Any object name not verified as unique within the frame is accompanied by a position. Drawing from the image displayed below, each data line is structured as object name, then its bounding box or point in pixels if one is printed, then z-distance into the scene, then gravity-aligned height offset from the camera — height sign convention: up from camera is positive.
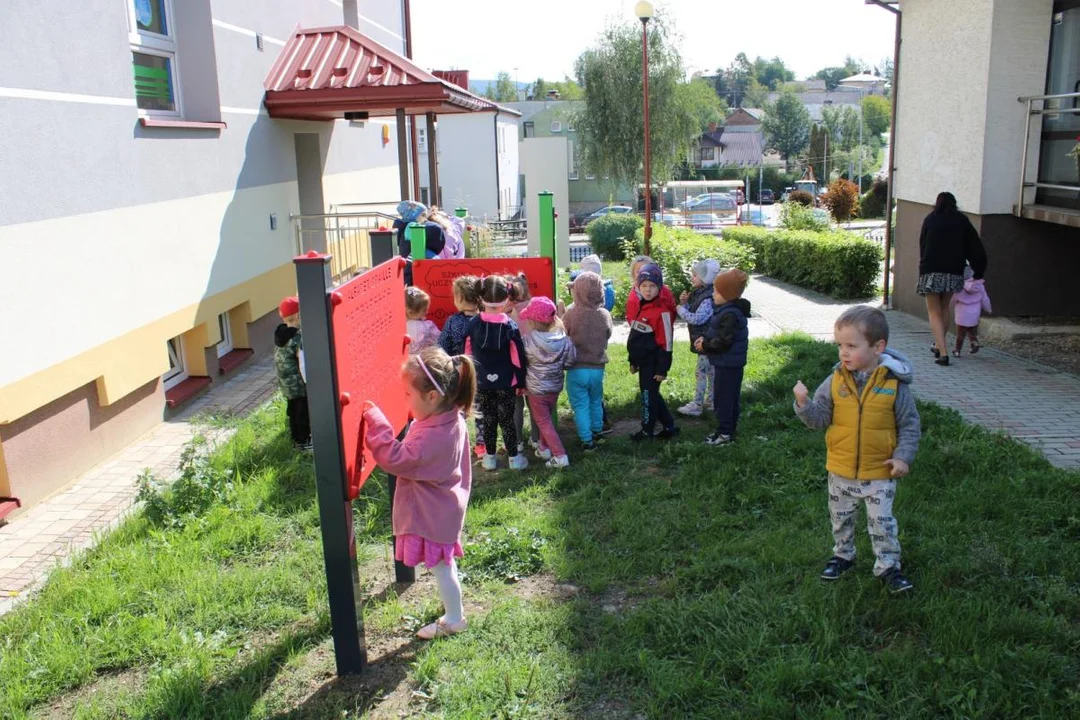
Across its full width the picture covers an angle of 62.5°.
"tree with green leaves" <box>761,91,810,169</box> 91.38 +3.67
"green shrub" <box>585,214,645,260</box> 28.48 -2.07
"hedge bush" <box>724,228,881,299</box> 15.45 -1.80
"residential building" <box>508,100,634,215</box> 60.56 +2.61
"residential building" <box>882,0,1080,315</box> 10.36 +0.22
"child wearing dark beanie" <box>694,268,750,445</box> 6.43 -1.29
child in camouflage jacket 6.43 -1.40
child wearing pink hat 6.29 -1.36
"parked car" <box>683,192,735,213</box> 44.84 -1.87
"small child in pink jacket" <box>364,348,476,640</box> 3.74 -1.21
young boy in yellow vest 3.98 -1.17
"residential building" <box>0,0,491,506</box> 5.87 -0.07
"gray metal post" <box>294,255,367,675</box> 3.30 -1.12
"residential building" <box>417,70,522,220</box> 48.59 +0.58
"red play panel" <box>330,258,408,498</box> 3.50 -0.75
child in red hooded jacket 6.73 -1.27
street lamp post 16.44 +1.49
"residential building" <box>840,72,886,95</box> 74.50 +6.79
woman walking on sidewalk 9.22 -0.96
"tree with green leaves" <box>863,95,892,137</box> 98.62 +5.11
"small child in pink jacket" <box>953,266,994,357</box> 9.54 -1.58
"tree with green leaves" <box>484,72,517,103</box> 115.28 +10.81
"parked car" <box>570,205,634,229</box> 52.80 -2.99
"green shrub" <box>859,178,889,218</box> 49.97 -2.27
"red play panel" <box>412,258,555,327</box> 6.71 -0.74
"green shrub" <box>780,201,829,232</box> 24.81 -1.57
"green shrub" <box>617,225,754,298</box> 14.27 -1.45
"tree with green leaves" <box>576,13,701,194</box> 40.03 +3.10
